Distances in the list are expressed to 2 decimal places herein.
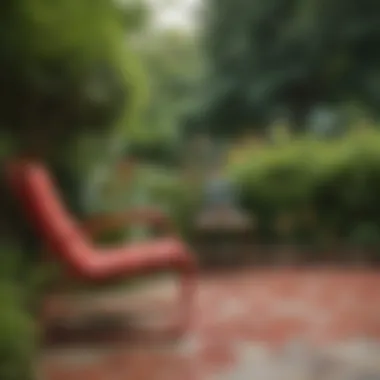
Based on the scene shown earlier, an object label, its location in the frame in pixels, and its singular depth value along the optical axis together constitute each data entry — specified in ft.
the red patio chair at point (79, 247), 11.94
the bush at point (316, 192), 20.29
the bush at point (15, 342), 6.86
